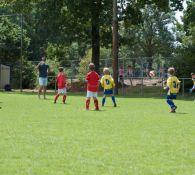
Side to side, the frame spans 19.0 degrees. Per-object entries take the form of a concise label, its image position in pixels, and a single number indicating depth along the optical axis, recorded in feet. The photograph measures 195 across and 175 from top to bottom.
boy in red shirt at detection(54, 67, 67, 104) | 86.74
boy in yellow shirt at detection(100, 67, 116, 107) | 77.71
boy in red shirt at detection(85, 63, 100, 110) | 72.02
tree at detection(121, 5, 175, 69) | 346.33
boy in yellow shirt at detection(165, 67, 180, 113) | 69.62
